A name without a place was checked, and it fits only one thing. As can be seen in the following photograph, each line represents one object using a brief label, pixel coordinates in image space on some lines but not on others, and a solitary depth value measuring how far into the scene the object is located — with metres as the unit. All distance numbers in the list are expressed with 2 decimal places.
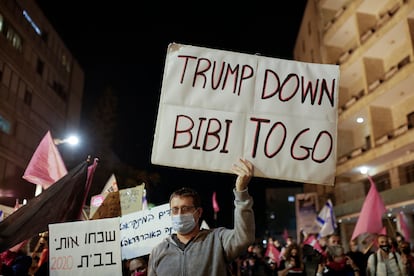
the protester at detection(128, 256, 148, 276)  5.55
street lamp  15.64
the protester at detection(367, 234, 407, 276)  7.90
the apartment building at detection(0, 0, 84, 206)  26.06
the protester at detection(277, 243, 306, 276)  9.94
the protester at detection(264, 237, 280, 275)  13.70
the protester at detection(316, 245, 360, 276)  8.00
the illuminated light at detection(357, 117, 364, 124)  27.28
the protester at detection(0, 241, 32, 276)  5.84
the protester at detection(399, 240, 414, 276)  9.09
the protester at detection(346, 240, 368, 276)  9.05
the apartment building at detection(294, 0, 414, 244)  21.91
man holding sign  2.88
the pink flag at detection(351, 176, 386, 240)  10.55
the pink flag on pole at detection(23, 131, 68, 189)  8.42
